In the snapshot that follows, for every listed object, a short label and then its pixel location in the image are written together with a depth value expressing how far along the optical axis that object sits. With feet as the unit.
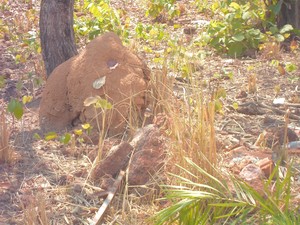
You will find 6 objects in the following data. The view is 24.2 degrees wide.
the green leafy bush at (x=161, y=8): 26.37
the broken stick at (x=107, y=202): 11.85
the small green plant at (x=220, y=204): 10.02
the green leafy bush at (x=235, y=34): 22.37
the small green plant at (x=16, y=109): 14.44
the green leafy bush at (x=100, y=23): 23.19
